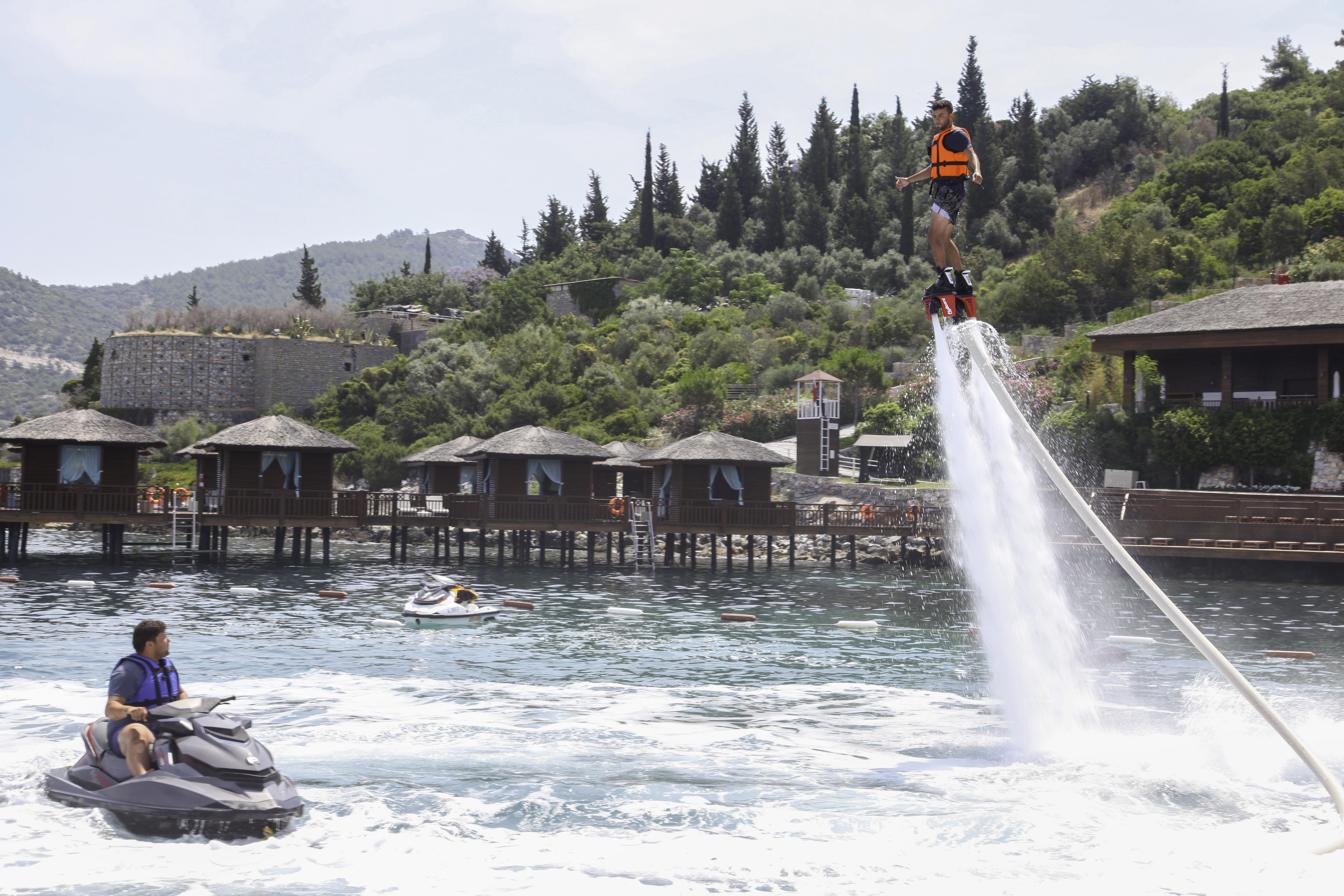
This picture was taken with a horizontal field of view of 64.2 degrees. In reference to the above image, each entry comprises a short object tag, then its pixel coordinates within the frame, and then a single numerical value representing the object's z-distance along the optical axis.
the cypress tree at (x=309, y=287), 105.56
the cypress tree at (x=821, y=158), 97.44
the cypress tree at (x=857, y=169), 93.25
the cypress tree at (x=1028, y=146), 93.94
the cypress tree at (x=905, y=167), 86.44
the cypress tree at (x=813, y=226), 91.19
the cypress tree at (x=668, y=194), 106.44
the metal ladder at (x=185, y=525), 41.12
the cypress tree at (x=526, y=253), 121.50
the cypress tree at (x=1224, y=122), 89.75
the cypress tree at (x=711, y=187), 109.12
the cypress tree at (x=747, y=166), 104.38
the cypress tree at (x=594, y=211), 112.81
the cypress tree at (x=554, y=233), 110.88
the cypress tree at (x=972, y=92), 102.94
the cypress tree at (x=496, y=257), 121.94
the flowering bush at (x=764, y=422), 62.47
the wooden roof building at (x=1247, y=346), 42.75
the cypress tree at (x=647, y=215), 98.56
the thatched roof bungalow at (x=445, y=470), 51.81
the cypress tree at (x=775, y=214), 91.88
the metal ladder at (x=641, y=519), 42.03
